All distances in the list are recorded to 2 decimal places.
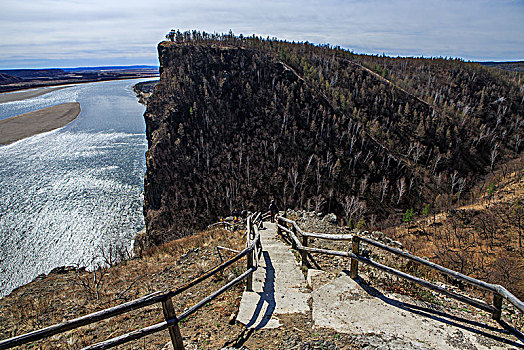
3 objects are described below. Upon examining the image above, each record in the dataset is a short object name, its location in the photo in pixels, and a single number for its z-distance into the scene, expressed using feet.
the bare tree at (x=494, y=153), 292.40
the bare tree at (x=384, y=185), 233.96
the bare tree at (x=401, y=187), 238.15
